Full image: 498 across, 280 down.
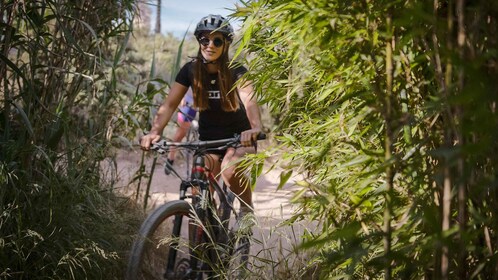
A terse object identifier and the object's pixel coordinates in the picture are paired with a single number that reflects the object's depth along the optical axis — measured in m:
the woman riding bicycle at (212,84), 3.85
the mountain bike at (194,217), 3.31
